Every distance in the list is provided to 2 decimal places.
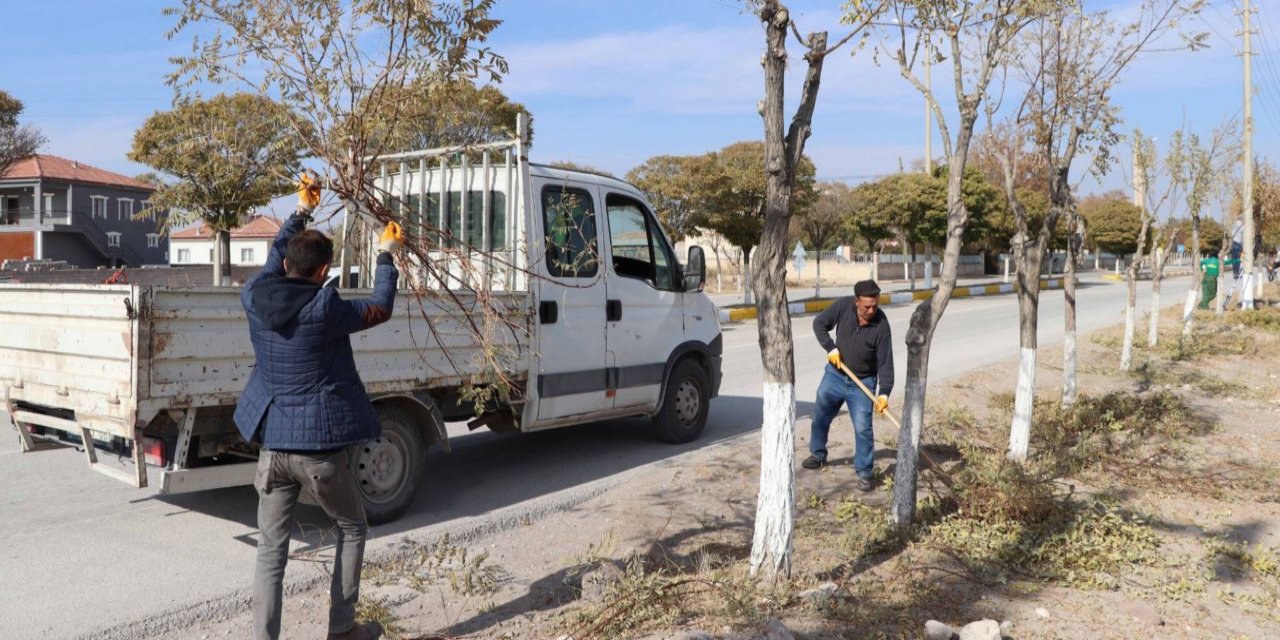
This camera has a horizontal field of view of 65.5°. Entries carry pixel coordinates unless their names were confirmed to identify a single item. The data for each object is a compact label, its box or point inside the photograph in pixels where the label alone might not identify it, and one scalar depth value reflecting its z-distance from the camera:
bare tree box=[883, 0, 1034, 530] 5.64
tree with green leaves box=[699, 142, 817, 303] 25.52
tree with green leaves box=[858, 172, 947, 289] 35.31
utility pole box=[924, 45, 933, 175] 38.83
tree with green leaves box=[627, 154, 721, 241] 25.42
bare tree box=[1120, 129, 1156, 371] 12.68
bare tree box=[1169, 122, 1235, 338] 13.22
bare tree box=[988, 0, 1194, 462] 8.28
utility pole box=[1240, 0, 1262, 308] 20.05
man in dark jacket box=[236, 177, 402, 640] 3.81
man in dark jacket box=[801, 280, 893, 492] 6.81
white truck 5.07
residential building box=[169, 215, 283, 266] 42.36
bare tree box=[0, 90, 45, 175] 31.19
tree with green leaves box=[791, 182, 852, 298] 39.81
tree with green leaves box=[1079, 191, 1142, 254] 56.16
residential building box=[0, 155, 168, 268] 46.12
